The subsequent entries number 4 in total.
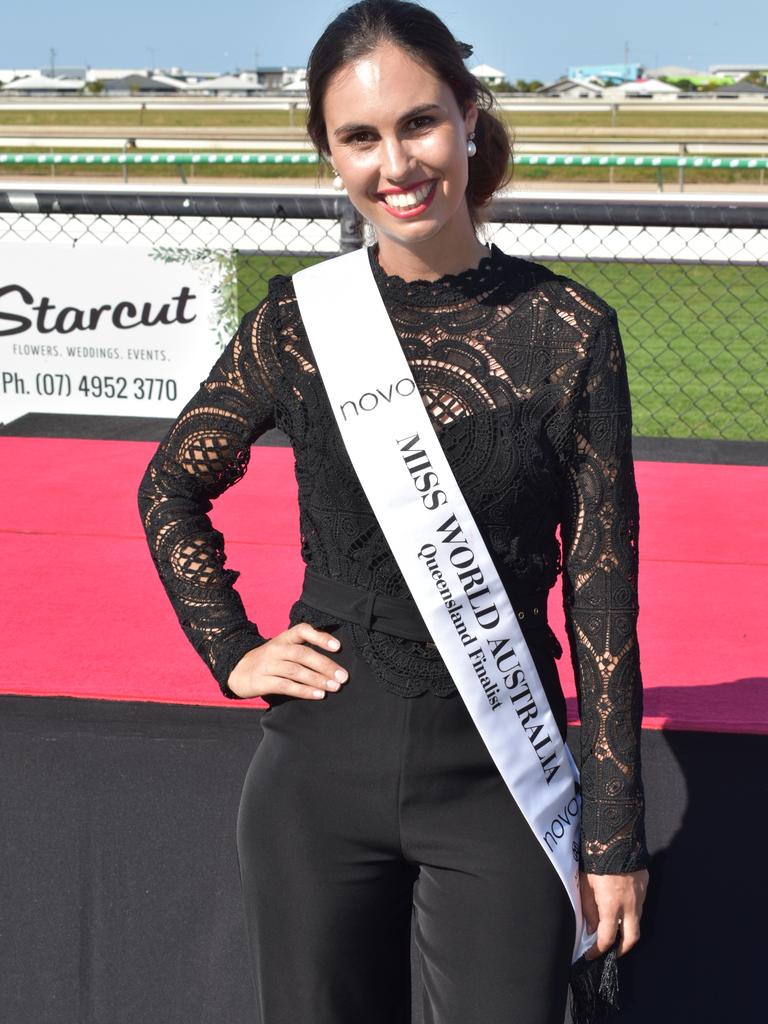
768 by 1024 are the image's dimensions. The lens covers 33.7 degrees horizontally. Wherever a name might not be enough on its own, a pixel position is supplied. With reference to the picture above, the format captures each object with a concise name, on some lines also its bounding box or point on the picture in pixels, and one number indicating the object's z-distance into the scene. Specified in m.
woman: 1.45
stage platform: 2.22
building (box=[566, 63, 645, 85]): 151.30
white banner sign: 5.41
